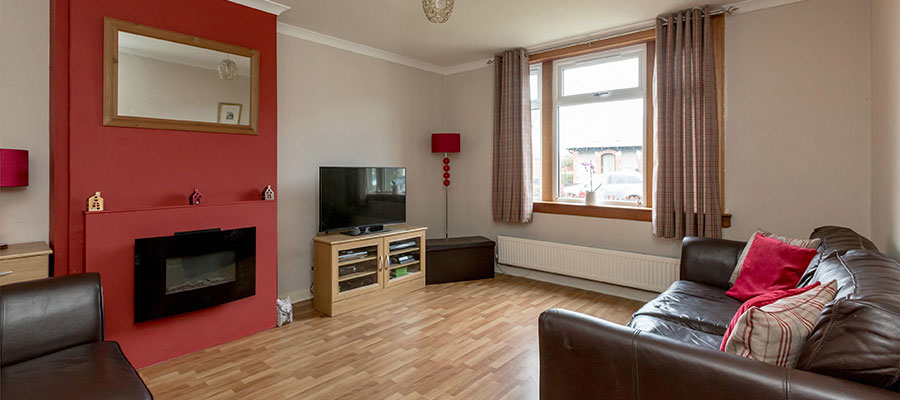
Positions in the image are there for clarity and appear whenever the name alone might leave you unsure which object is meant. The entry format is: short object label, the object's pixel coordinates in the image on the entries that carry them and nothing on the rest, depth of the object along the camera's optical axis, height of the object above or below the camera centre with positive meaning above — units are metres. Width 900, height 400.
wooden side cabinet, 2.19 -0.33
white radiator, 3.75 -0.62
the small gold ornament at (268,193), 3.29 +0.08
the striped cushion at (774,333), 1.19 -0.39
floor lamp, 5.00 +0.75
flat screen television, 3.74 +0.06
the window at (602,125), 4.07 +0.83
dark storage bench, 4.57 -0.65
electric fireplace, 2.57 -0.46
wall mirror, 2.58 +0.86
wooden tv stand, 3.61 -0.63
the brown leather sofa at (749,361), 1.00 -0.44
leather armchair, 1.49 -0.63
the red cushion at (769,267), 2.30 -0.38
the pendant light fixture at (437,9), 2.02 +0.98
